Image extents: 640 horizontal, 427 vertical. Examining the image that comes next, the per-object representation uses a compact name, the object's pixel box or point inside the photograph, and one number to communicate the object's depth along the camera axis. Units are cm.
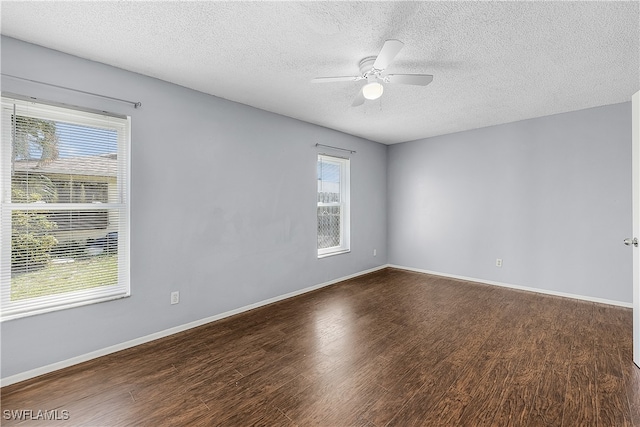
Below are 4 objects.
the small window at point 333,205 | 464
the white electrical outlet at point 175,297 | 287
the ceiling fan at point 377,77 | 210
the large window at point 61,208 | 209
